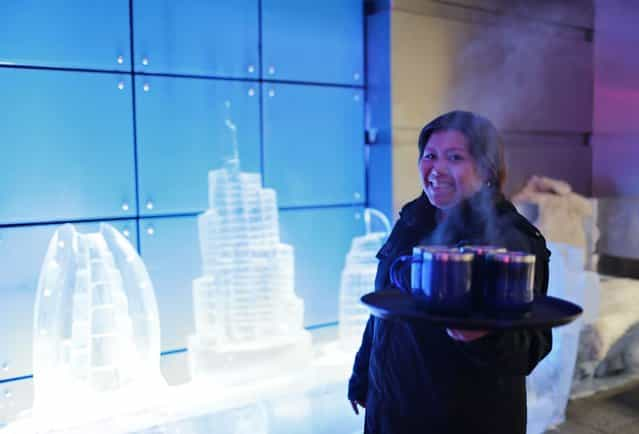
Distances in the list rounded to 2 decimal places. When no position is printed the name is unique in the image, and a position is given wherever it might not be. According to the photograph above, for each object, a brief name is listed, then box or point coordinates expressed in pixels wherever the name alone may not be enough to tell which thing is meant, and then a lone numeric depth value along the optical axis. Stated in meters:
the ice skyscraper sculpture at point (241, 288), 2.78
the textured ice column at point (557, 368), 3.13
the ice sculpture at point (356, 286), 3.15
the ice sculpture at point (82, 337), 2.39
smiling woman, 1.45
